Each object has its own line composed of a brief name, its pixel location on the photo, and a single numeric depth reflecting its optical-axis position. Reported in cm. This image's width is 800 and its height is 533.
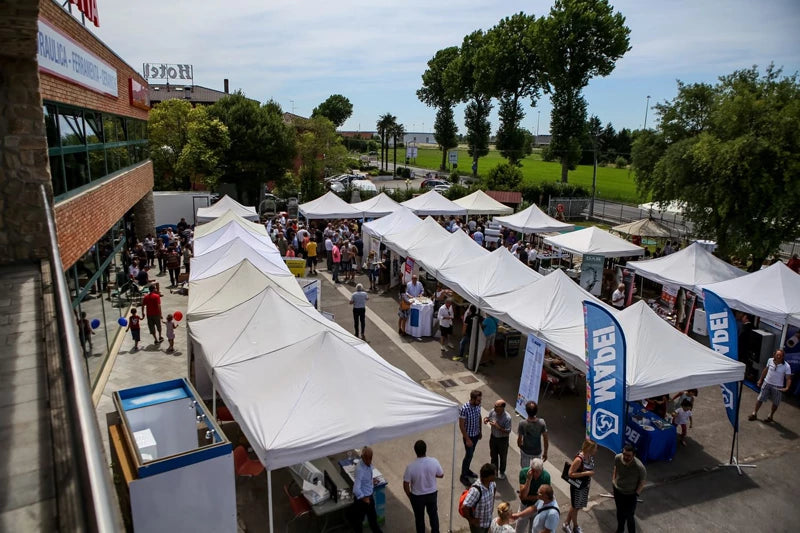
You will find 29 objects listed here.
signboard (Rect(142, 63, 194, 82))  6856
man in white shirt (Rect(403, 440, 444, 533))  611
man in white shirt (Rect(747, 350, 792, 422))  945
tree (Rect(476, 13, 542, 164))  4925
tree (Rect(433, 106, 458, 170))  6950
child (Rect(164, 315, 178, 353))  1200
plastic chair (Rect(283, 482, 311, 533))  642
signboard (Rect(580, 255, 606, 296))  1628
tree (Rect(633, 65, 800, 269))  1526
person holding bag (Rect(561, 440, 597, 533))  642
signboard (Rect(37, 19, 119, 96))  719
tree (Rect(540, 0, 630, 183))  3975
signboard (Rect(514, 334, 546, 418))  909
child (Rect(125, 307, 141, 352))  1188
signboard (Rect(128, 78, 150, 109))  1578
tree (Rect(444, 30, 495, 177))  5588
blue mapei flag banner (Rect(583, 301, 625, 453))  770
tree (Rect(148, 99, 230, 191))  3036
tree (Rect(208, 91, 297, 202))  3253
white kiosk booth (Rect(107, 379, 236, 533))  500
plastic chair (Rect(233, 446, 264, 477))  704
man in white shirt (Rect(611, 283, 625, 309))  1468
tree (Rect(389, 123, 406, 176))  6612
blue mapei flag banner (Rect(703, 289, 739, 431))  943
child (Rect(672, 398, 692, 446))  880
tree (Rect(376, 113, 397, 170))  6575
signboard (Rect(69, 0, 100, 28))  1091
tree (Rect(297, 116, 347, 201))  3991
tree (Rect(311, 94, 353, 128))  9781
